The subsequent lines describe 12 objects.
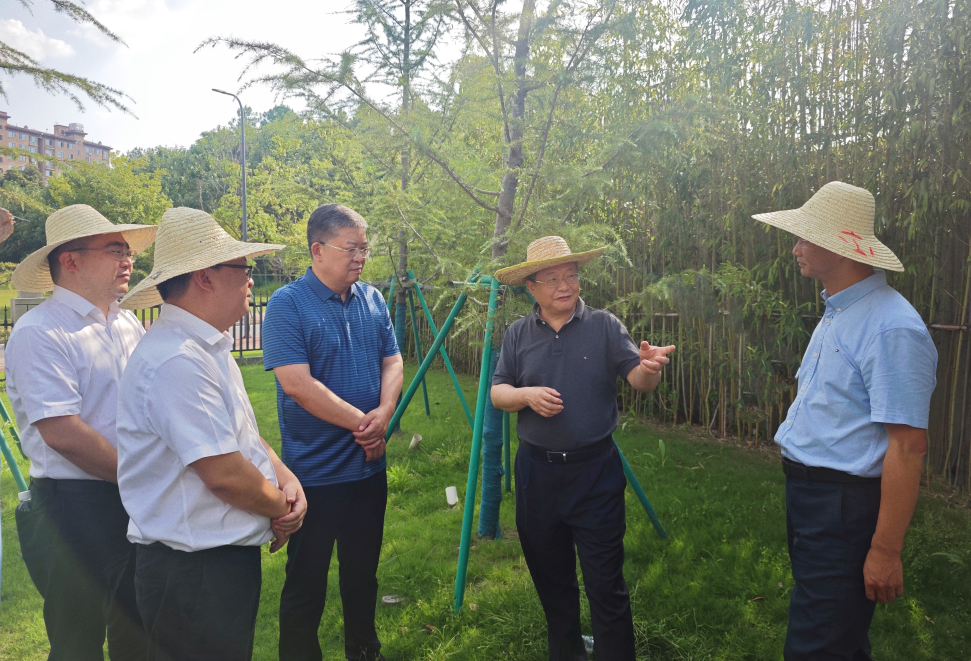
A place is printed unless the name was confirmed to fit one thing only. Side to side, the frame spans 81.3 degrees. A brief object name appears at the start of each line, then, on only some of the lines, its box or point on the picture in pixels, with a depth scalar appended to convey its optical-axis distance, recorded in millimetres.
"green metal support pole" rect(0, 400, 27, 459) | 4367
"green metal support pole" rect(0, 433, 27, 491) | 3564
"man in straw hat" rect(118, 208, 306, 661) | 1490
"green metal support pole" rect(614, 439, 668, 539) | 3308
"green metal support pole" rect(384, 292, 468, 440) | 3464
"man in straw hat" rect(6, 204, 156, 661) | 1888
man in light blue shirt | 1631
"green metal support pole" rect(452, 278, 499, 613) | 2939
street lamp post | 14578
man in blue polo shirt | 2281
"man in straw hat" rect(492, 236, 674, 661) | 2184
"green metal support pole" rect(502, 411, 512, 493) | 3900
